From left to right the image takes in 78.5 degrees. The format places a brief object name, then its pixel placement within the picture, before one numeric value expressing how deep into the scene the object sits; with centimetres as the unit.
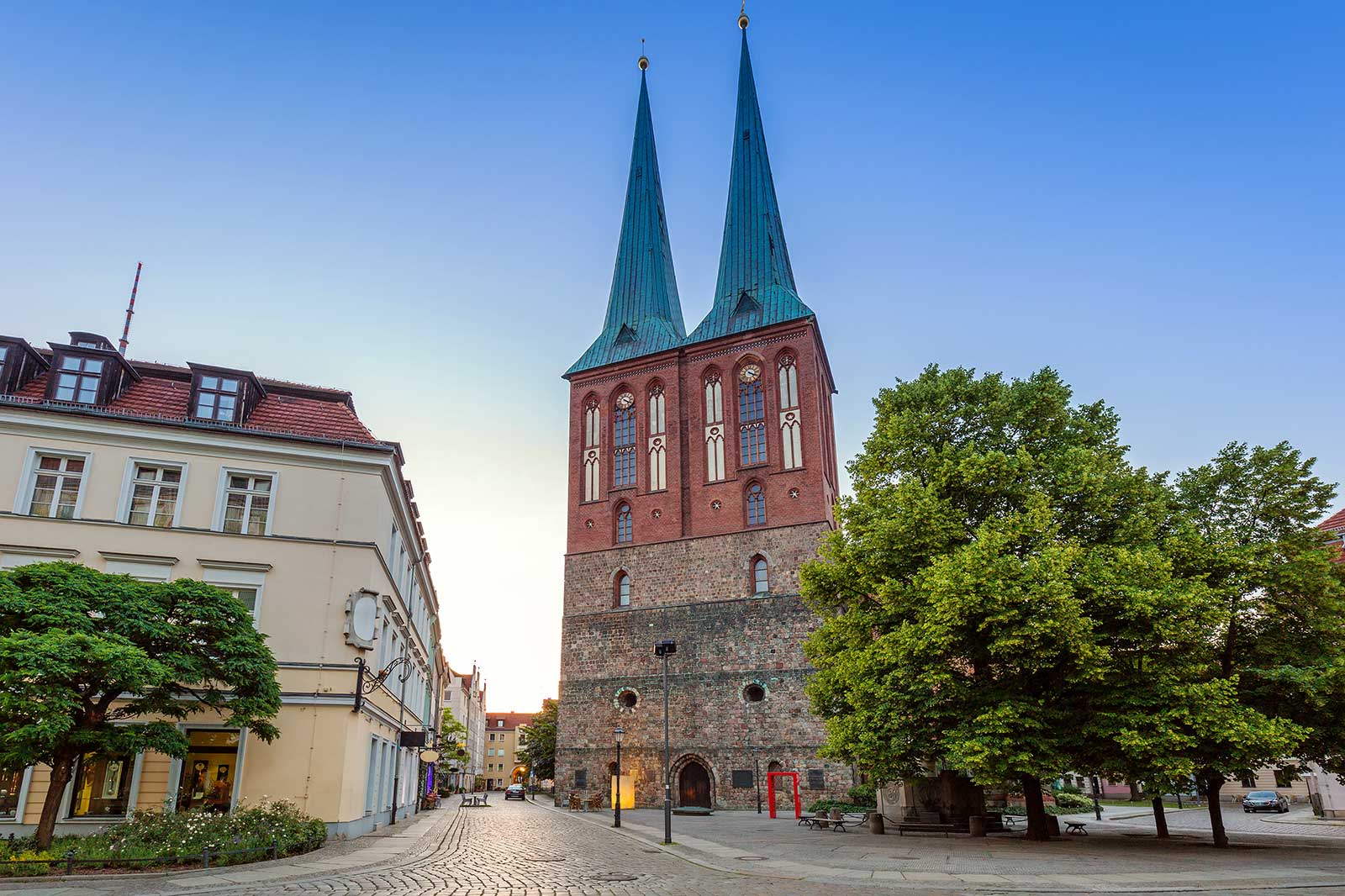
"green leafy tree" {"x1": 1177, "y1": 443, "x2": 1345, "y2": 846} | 1741
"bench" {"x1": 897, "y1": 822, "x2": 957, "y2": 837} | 2282
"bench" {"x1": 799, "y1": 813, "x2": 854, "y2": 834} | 2502
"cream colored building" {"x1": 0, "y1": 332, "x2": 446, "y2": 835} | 1856
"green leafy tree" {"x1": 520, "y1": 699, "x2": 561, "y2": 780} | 7088
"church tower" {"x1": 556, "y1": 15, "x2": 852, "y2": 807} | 3950
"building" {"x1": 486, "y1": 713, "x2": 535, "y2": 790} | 14762
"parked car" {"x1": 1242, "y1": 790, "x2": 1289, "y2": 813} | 3797
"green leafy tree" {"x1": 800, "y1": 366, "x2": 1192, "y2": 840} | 1767
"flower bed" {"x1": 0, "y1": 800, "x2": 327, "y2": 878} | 1342
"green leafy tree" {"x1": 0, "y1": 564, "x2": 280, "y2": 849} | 1349
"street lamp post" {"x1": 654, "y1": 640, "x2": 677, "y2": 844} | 2006
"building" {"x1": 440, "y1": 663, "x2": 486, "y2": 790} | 10225
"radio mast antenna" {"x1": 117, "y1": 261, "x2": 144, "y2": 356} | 2927
